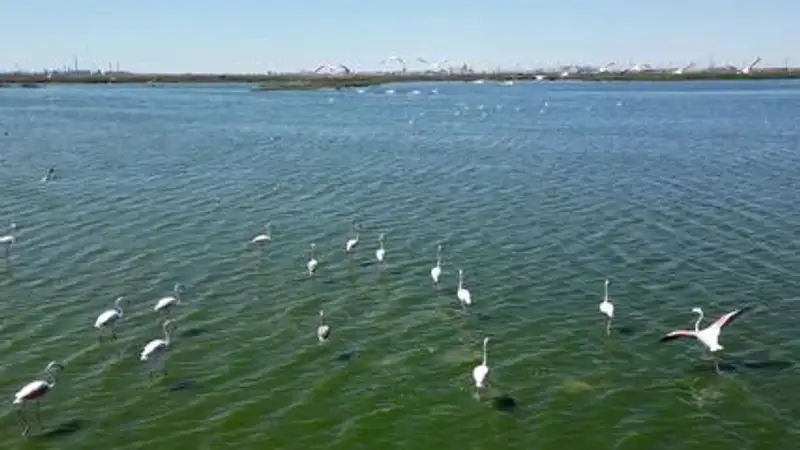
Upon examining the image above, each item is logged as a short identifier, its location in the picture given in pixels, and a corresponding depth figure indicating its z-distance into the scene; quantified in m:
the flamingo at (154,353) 19.59
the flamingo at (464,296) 23.44
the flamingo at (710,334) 20.05
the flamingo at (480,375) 18.48
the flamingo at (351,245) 29.50
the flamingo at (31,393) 17.16
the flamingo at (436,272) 26.00
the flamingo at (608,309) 22.31
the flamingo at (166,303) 22.97
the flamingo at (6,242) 29.80
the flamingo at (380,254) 28.03
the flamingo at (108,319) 21.58
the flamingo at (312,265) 27.28
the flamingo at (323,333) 21.50
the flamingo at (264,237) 30.62
